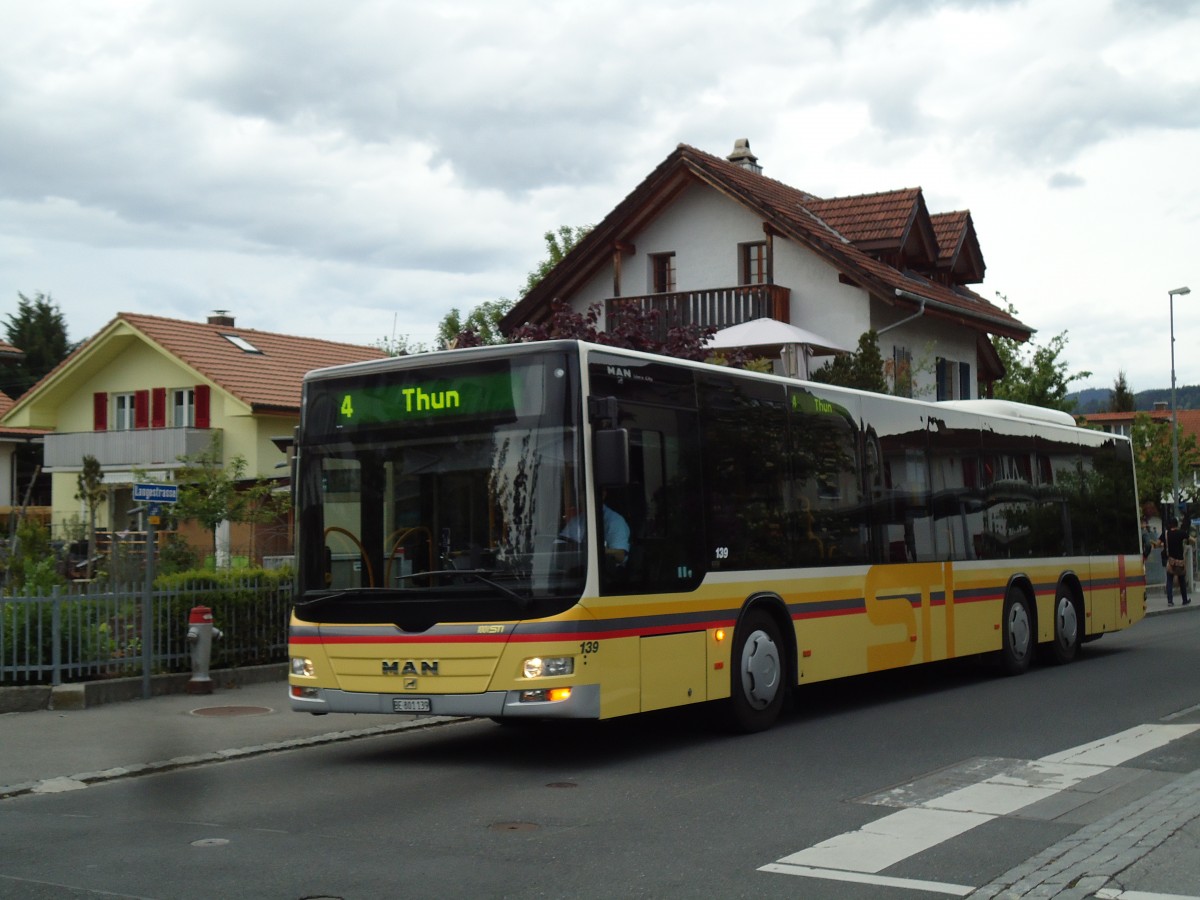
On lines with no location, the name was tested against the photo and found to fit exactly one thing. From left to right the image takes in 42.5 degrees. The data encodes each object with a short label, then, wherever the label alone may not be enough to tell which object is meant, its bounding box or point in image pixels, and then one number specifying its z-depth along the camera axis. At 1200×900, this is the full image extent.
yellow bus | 10.43
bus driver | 10.40
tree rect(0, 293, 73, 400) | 75.38
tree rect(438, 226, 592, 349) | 51.41
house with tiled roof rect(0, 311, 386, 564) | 47.69
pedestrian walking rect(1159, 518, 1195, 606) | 33.94
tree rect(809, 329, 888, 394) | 27.00
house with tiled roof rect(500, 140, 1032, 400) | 33.09
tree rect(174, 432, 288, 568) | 34.22
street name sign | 14.94
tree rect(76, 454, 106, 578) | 38.47
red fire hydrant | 15.25
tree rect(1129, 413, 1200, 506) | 67.66
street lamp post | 42.76
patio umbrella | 24.42
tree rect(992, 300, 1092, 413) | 54.56
